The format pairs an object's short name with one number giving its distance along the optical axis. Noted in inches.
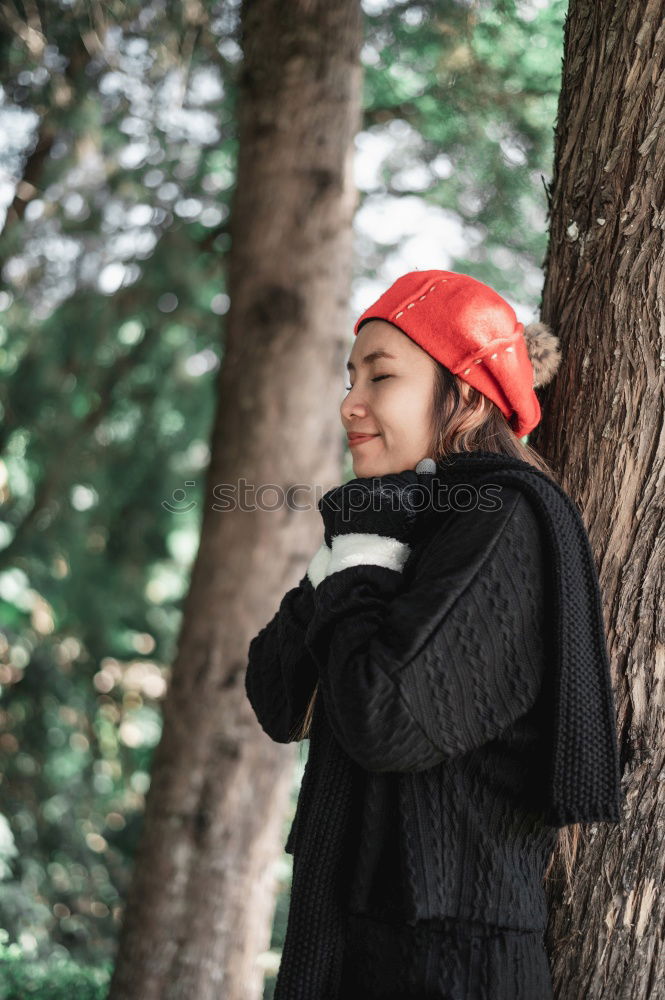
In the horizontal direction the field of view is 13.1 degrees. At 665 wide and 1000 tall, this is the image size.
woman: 106.2
